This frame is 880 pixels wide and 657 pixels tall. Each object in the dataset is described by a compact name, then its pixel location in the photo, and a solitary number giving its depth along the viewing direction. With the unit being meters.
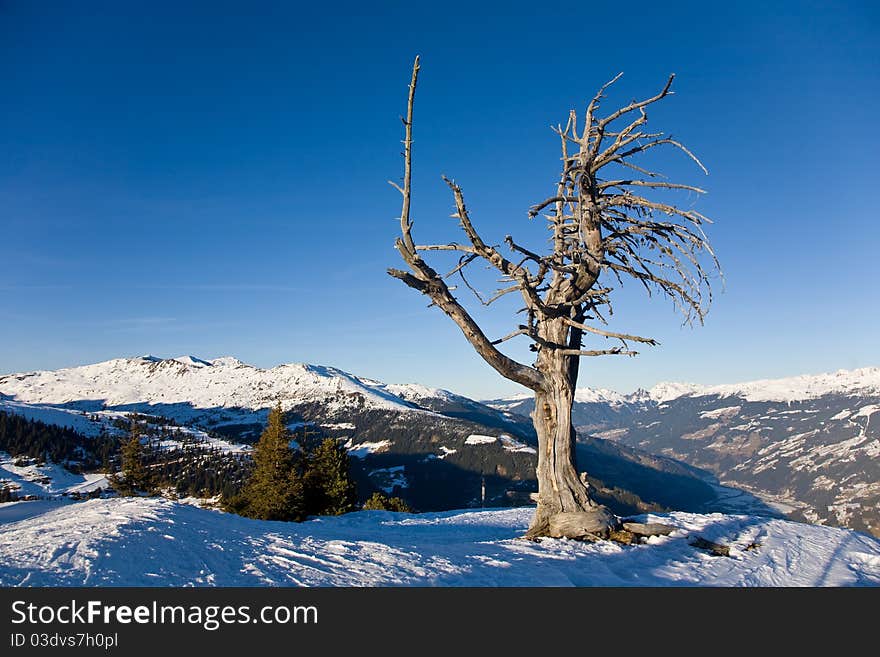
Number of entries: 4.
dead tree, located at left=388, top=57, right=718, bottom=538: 10.83
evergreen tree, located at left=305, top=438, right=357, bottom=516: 36.66
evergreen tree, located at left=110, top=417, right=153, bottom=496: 47.81
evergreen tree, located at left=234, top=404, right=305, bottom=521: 32.62
